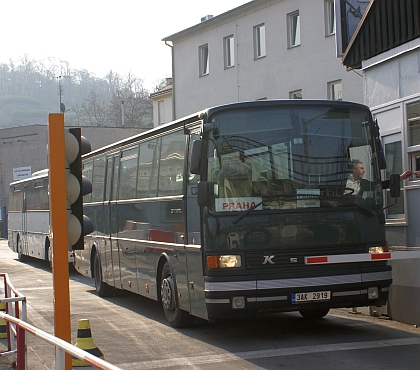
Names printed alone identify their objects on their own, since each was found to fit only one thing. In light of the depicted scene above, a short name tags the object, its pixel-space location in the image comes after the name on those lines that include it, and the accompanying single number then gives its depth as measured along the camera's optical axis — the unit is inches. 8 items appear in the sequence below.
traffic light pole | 225.5
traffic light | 238.8
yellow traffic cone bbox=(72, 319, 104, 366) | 312.0
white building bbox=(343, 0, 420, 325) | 463.5
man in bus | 416.8
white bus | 1038.8
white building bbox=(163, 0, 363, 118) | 1327.5
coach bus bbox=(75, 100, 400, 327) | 396.2
